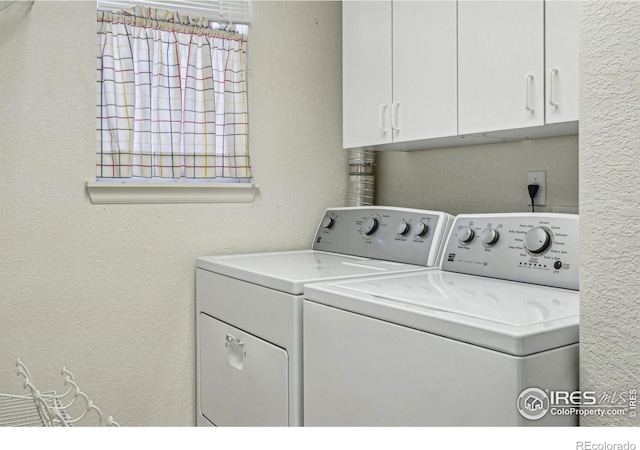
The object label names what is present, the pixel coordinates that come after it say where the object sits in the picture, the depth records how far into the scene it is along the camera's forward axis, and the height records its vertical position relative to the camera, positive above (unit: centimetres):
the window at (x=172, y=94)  214 +43
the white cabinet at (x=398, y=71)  187 +47
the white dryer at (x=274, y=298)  164 -31
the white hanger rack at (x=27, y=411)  122 -58
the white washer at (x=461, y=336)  105 -27
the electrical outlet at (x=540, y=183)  197 +6
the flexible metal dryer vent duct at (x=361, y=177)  256 +11
